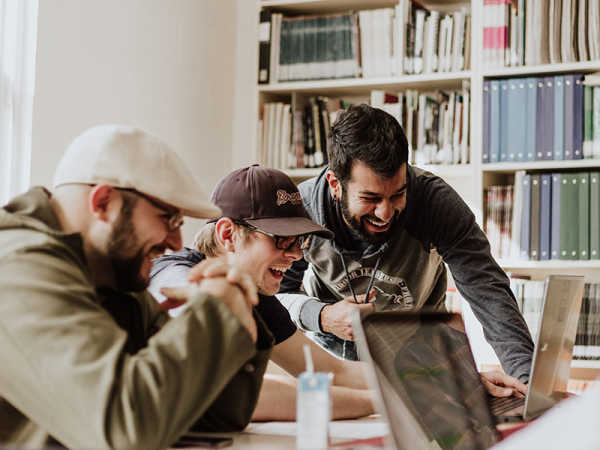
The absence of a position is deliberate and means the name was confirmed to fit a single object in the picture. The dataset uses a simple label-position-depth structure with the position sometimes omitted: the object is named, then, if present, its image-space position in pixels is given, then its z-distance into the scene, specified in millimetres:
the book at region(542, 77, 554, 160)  2963
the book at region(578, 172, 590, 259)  2885
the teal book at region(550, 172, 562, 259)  2926
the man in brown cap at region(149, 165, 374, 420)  1671
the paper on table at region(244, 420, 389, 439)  1229
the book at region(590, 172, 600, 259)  2869
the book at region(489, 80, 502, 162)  3025
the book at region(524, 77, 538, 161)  2986
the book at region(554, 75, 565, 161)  2947
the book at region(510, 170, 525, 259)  2986
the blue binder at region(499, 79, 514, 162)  3016
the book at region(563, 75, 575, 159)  2934
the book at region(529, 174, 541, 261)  2957
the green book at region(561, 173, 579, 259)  2898
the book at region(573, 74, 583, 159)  2922
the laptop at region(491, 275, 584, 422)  1313
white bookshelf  2938
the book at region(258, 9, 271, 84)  3395
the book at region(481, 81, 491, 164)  3031
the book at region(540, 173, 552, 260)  2943
